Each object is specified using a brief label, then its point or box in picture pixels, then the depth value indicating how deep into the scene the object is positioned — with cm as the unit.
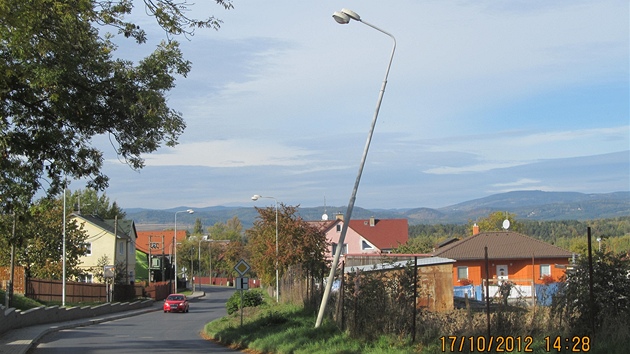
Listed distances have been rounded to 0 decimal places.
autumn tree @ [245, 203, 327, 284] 5166
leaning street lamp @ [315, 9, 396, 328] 1998
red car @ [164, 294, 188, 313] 5291
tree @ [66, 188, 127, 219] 11519
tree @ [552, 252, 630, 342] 1320
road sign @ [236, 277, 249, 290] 2829
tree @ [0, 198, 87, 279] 5653
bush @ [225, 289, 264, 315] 3819
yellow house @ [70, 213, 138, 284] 7156
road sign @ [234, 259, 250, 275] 2925
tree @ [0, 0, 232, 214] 1461
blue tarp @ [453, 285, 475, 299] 3953
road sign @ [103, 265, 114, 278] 5473
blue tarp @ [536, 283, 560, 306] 1481
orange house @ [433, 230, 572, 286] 5326
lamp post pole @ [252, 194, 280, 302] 4342
